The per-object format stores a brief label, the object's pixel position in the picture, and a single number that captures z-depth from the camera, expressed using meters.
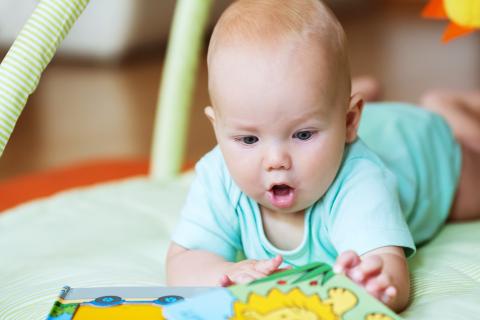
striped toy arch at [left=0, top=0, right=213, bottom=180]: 1.51
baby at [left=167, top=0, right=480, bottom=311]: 0.98
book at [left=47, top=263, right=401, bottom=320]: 0.91
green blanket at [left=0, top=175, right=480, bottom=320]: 1.07
